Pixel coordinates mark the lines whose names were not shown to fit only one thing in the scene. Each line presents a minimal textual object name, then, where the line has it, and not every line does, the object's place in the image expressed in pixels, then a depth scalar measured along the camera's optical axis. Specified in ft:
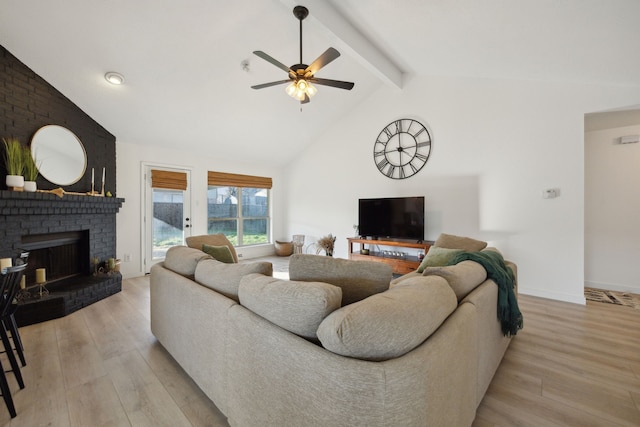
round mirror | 10.25
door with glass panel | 15.25
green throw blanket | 6.07
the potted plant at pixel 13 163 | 8.68
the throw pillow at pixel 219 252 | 8.89
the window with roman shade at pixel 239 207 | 18.51
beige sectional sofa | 2.84
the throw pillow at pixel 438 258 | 7.87
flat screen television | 13.92
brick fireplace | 8.65
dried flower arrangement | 16.98
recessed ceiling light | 10.40
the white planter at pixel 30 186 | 9.09
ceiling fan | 8.21
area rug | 10.41
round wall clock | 14.44
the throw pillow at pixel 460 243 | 9.39
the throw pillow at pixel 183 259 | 6.65
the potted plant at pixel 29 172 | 9.14
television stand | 13.46
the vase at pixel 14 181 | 8.61
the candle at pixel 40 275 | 9.68
